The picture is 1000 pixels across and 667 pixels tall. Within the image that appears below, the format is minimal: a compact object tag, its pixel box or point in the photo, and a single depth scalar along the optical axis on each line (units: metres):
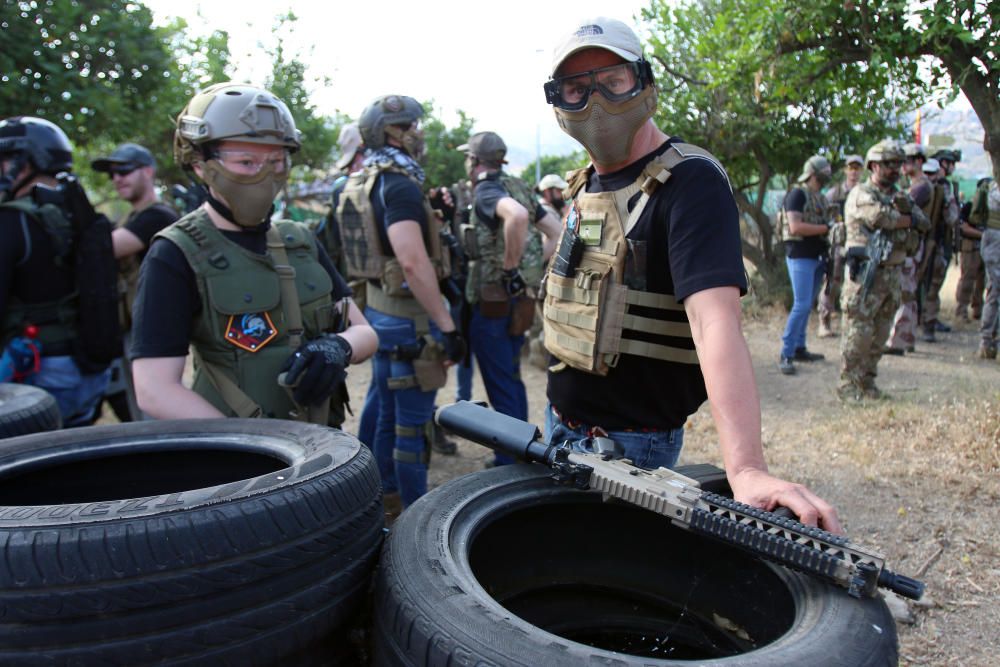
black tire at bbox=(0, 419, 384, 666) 1.14
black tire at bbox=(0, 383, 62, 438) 2.18
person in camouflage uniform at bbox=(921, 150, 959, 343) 8.49
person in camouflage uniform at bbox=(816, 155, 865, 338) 8.45
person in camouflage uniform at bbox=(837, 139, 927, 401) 5.93
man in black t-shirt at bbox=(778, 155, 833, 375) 7.07
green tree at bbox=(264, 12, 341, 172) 16.31
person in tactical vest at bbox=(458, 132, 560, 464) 4.57
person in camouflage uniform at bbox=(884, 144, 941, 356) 7.37
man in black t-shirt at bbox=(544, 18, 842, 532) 1.58
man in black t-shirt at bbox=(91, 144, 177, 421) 4.20
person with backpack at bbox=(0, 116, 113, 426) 3.17
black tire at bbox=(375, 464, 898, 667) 1.13
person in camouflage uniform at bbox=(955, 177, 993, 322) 8.64
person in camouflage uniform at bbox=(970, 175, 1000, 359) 7.28
